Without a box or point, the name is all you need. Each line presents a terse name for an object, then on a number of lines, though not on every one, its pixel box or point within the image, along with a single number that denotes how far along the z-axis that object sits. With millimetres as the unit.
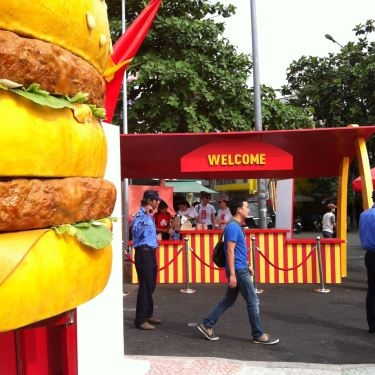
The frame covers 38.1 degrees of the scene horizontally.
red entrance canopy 9828
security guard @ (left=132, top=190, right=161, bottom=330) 7359
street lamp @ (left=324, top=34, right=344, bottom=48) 25984
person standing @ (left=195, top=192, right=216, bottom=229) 14578
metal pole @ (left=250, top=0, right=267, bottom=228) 13164
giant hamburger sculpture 2152
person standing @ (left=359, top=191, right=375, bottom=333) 7094
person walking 6484
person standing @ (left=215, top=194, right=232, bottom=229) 13633
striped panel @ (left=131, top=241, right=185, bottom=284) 11530
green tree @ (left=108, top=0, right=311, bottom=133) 17000
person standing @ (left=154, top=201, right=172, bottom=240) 13344
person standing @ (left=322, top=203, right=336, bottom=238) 15117
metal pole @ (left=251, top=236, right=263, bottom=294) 10320
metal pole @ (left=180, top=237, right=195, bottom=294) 10581
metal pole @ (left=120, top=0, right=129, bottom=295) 17203
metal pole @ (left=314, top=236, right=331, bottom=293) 10340
